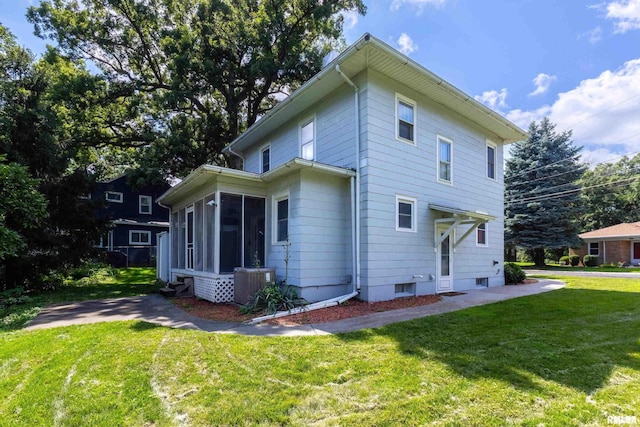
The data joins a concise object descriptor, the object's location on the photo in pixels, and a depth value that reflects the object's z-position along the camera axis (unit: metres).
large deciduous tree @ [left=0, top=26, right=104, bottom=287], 10.85
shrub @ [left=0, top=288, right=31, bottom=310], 8.53
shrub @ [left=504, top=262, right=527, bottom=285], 12.05
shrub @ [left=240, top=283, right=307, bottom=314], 6.82
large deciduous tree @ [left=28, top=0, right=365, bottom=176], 14.14
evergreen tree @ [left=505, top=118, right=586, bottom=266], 21.23
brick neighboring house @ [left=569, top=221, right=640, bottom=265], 23.78
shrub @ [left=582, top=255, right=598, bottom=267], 24.00
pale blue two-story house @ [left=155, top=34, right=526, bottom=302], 7.61
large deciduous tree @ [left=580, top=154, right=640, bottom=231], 30.91
